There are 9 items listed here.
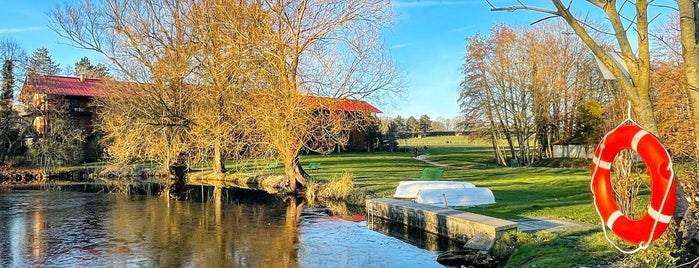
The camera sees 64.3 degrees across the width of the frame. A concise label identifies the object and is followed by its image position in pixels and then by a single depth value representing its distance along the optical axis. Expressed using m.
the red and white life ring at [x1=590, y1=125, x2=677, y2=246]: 4.98
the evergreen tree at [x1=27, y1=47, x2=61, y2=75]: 39.47
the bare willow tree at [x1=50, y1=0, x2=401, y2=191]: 19.22
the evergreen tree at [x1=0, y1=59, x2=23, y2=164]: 32.19
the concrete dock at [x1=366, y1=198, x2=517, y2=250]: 9.48
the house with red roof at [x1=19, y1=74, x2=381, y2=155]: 20.25
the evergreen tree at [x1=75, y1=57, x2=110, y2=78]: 63.11
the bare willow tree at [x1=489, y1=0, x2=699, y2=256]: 5.23
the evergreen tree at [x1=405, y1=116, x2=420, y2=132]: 78.55
